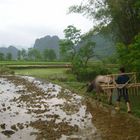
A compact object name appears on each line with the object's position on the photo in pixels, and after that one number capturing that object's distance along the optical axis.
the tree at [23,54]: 61.58
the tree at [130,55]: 11.03
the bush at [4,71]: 24.12
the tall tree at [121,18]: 14.74
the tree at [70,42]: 24.55
